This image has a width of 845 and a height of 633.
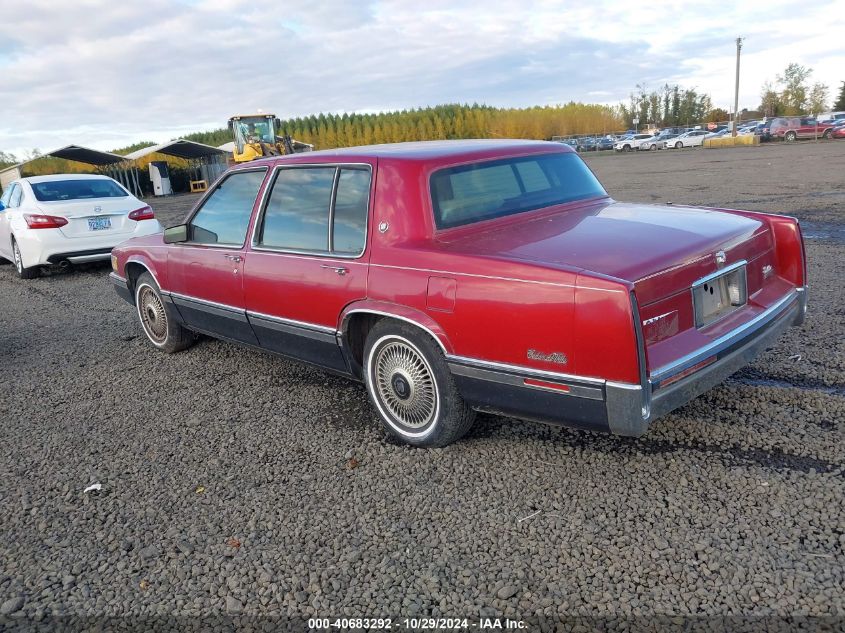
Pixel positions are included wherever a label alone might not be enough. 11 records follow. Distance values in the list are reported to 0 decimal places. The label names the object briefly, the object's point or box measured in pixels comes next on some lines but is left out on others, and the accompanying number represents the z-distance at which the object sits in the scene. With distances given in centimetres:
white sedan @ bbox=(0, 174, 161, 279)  996
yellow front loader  3451
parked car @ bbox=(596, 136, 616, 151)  6588
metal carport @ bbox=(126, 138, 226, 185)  3897
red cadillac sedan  304
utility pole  6096
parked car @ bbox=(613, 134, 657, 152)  5812
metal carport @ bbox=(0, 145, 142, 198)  3531
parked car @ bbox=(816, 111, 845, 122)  4494
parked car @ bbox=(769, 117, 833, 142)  4434
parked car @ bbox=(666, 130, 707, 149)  5381
